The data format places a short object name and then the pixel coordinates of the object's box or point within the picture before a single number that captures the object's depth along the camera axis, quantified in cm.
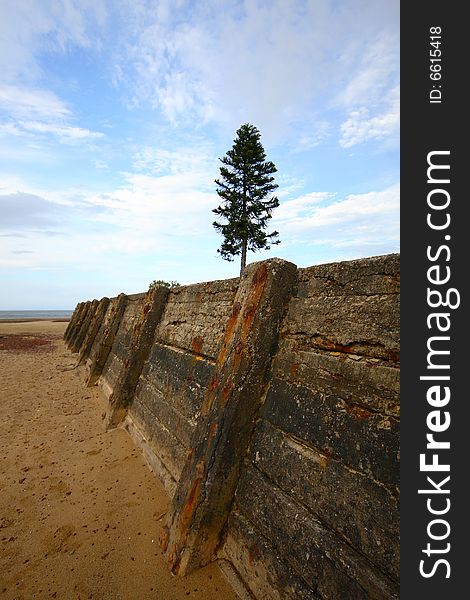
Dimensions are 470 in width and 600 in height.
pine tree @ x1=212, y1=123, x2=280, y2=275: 2459
